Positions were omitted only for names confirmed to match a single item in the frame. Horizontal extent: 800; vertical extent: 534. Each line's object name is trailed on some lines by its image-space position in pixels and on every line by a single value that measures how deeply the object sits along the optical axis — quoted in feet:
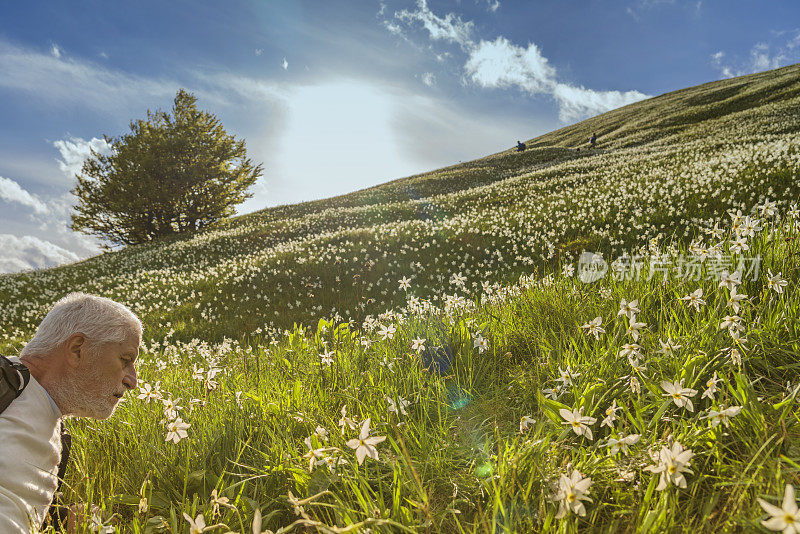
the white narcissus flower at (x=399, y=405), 8.97
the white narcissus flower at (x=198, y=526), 4.96
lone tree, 113.60
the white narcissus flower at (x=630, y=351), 7.99
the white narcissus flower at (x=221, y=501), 5.22
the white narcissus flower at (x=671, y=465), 4.80
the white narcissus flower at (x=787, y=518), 3.59
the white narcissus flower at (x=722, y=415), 5.42
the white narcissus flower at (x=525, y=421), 7.51
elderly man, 7.16
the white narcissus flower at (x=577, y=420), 5.87
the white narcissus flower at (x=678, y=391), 5.99
